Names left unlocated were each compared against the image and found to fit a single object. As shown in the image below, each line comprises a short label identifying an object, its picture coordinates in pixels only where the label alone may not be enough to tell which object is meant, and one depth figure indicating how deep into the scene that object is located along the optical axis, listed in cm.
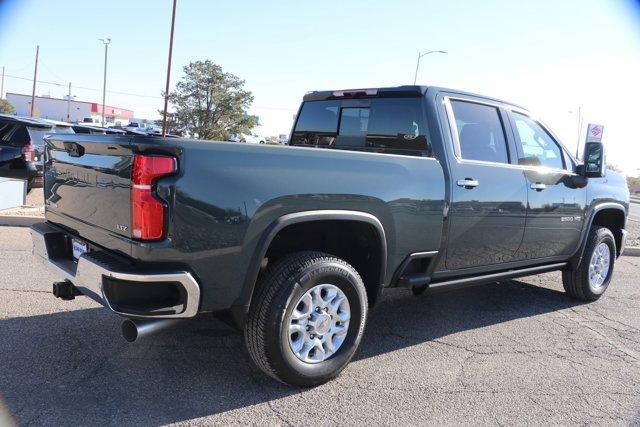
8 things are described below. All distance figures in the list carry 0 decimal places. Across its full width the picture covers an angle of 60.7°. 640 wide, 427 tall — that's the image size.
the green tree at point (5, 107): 6604
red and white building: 9262
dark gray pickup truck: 280
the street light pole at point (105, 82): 5100
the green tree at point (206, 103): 3659
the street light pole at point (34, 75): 4945
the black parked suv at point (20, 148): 1003
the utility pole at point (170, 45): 2519
